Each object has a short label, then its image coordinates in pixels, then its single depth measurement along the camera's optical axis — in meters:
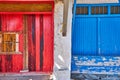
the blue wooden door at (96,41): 6.87
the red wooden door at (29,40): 6.93
